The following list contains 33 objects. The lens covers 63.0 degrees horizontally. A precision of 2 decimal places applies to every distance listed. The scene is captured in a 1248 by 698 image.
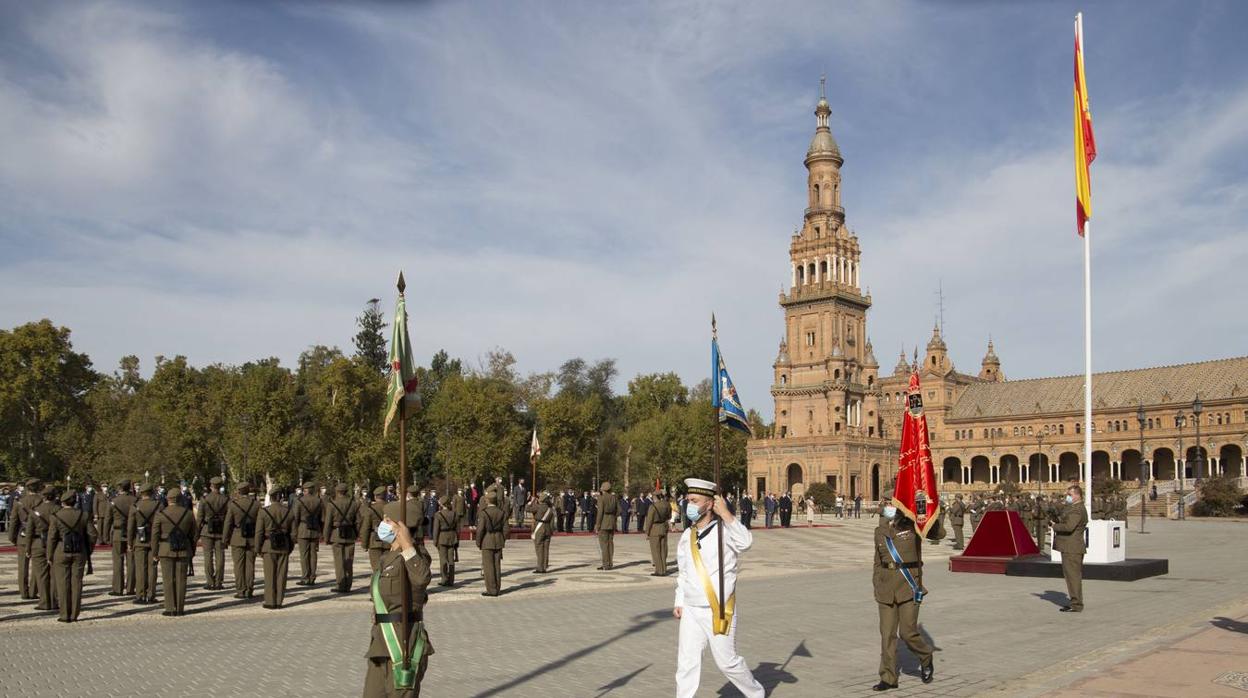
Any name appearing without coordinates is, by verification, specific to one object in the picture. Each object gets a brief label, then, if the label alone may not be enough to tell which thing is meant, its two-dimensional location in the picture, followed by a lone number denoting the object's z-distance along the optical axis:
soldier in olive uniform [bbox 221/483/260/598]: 17.28
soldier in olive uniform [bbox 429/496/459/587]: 20.50
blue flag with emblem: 13.37
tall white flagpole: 22.98
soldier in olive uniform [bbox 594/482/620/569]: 24.23
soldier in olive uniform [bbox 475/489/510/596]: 18.62
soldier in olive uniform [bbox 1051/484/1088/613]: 16.39
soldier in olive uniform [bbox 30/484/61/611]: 16.17
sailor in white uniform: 8.63
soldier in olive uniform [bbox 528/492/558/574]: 22.88
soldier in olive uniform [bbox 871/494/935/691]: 10.38
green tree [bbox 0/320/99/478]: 67.56
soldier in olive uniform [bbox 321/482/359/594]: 18.98
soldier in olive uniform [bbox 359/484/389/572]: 19.17
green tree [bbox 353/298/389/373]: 94.94
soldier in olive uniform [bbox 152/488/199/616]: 15.67
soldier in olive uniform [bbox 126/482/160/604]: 17.11
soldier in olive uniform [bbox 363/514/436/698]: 7.59
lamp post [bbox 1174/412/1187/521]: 62.12
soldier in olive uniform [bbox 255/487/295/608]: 16.61
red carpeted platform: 24.11
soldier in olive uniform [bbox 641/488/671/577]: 23.09
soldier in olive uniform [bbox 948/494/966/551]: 35.00
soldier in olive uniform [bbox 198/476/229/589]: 17.78
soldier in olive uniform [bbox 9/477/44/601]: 17.53
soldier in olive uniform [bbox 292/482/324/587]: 19.48
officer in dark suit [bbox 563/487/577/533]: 41.76
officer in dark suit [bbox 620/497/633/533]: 43.18
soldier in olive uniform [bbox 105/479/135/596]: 17.98
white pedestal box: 22.07
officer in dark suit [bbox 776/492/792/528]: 51.19
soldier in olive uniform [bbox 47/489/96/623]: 14.98
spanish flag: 23.78
